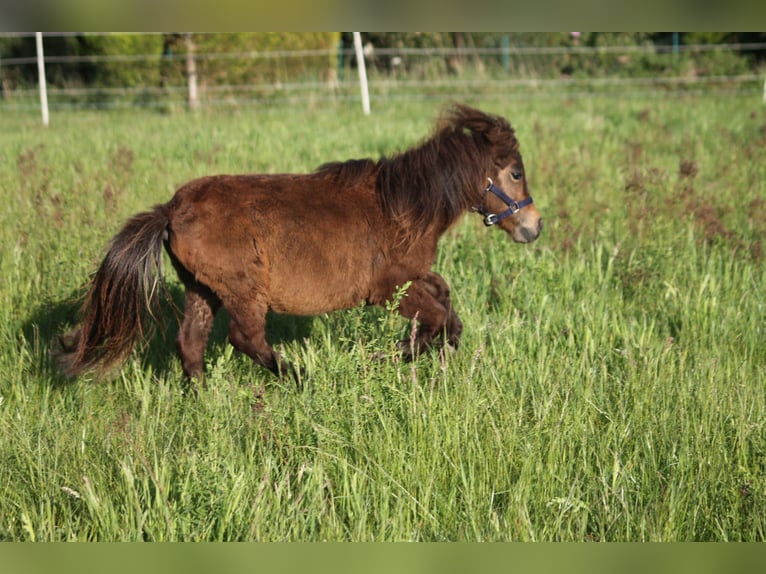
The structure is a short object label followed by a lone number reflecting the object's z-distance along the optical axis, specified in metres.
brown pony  8.10
